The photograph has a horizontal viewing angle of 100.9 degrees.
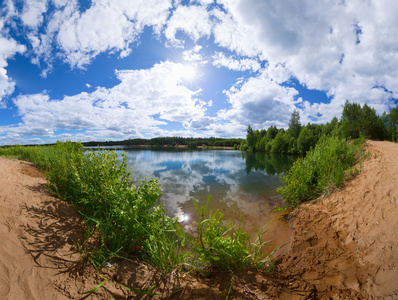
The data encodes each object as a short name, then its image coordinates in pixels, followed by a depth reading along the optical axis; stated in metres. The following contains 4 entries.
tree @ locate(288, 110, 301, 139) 65.12
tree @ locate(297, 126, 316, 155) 54.94
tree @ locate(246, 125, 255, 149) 83.26
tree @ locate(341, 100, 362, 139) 42.91
